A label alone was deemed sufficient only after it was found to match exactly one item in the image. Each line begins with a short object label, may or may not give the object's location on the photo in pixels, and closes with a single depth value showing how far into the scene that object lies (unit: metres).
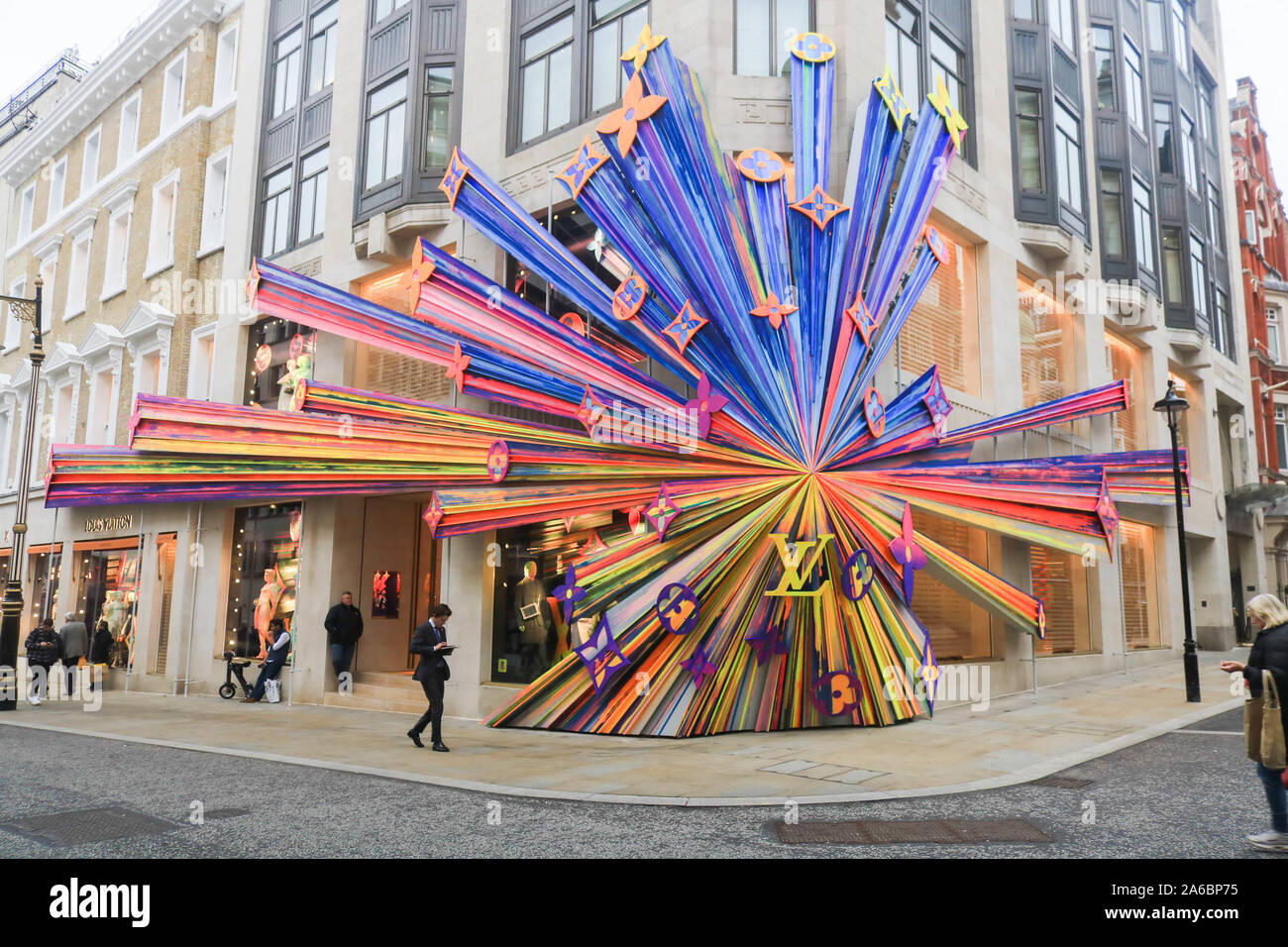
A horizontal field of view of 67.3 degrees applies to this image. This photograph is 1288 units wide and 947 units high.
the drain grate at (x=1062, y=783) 9.24
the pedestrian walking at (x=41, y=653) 19.23
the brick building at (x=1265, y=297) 35.44
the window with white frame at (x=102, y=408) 26.66
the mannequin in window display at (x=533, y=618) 15.40
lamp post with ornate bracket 17.83
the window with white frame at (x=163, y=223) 26.03
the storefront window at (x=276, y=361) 20.39
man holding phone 12.14
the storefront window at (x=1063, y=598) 19.19
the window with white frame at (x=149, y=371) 25.48
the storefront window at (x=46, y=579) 27.22
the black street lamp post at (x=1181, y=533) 15.72
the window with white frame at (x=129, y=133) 29.00
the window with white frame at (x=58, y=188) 33.12
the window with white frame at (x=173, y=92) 27.02
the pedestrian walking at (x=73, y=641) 20.84
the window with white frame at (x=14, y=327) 34.72
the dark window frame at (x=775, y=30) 15.22
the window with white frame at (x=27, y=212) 35.38
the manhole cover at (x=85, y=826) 7.27
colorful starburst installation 13.01
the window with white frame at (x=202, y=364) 23.33
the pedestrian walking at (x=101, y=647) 23.45
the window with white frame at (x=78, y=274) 30.30
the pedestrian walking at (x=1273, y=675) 6.48
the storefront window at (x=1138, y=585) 23.17
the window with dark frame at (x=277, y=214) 22.20
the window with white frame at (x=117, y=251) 28.19
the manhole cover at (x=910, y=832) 7.14
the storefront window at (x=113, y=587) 24.14
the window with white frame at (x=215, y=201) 24.56
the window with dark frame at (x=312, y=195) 21.23
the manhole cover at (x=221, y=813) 8.09
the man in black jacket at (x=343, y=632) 18.38
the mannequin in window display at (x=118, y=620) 24.08
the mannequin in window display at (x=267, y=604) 20.28
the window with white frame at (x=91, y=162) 31.22
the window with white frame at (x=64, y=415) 28.67
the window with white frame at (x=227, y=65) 25.20
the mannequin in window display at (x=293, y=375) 20.23
